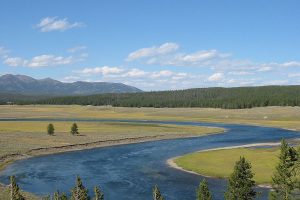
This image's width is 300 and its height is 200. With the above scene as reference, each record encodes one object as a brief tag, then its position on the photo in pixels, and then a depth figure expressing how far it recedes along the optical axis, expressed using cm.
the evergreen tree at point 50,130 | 10438
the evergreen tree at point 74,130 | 10528
